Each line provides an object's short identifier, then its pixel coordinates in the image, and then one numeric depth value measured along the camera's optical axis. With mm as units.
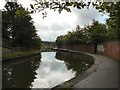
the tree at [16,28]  17093
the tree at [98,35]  15556
